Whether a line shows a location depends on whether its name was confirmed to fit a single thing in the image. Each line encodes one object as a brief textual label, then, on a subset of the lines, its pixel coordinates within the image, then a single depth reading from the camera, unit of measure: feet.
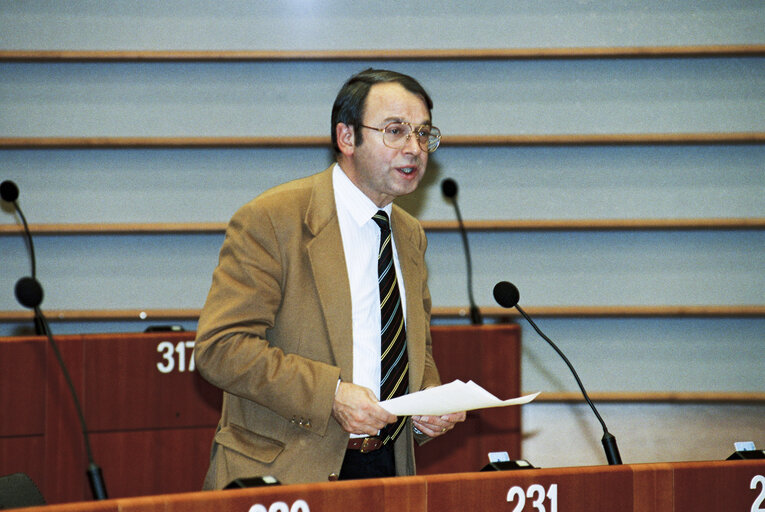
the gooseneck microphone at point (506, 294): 21.74
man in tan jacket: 21.08
